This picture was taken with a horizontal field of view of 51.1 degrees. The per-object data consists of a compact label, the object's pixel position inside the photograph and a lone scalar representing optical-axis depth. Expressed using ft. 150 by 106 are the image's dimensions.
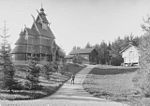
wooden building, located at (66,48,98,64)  187.73
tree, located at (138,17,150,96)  41.91
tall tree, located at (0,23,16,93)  52.44
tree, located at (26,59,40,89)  58.65
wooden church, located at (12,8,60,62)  121.29
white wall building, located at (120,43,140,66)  145.86
